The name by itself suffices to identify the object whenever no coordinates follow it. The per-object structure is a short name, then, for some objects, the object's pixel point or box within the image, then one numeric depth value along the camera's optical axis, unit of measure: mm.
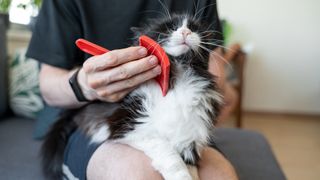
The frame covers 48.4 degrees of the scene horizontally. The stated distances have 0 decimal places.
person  645
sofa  985
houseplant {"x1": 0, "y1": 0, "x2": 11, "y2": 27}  1589
